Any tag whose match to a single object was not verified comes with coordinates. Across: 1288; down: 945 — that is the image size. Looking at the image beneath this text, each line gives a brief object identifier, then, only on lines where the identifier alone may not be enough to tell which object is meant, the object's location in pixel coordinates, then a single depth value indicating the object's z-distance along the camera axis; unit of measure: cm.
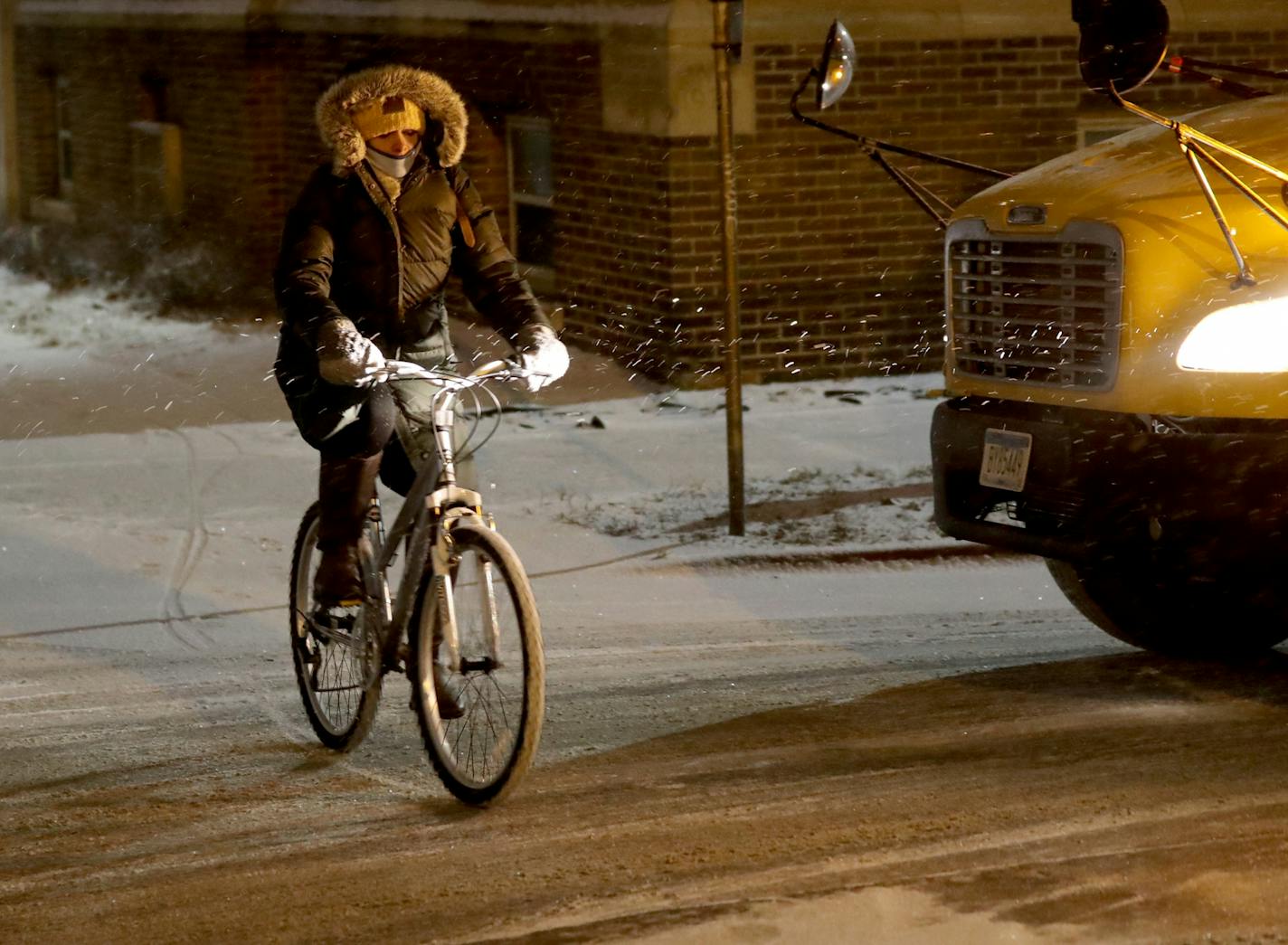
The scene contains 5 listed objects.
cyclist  1118
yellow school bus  1150
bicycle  1040
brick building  2577
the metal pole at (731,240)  1778
